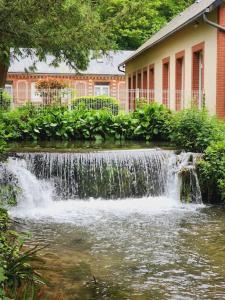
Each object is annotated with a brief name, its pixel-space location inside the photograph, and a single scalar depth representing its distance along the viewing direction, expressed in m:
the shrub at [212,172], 8.53
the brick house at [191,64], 11.64
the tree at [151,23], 31.73
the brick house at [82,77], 30.69
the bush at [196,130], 9.63
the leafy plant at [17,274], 3.28
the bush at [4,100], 14.09
